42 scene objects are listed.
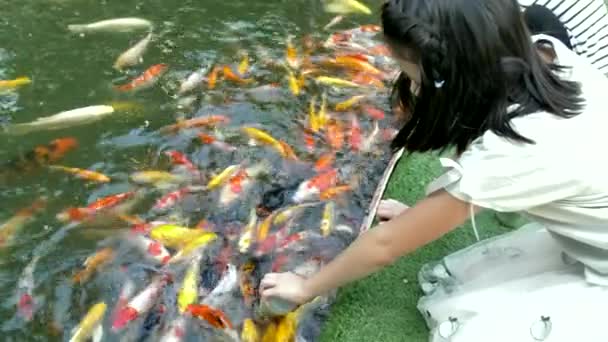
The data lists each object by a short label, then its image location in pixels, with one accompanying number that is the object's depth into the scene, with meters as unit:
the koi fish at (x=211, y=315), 2.43
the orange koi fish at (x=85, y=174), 3.06
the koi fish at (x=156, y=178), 3.08
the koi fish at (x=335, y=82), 3.87
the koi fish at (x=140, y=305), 2.44
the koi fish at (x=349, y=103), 3.69
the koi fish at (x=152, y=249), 2.71
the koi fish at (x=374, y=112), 3.63
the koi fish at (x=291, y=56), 3.98
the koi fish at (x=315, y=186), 3.05
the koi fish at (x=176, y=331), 2.38
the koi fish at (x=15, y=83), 3.54
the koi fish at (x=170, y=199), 2.96
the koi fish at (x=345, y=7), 4.62
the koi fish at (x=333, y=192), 3.05
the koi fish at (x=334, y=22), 4.43
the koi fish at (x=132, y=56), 3.80
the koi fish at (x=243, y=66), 3.89
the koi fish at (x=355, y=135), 3.39
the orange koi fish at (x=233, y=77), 3.80
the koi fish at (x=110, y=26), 4.07
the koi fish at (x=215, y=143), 3.31
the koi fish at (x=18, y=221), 2.76
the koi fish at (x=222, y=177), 3.09
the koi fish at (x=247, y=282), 2.55
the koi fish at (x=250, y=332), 2.34
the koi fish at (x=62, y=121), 3.29
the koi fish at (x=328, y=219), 2.87
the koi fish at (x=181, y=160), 3.18
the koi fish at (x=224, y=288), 2.55
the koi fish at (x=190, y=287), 2.52
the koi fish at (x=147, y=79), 3.64
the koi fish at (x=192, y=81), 3.70
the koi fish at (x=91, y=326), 2.37
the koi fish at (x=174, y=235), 2.78
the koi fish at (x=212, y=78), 3.75
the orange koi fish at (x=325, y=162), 3.23
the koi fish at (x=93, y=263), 2.62
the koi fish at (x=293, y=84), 3.77
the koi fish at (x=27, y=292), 2.48
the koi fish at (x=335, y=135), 3.40
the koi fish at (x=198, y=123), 3.40
